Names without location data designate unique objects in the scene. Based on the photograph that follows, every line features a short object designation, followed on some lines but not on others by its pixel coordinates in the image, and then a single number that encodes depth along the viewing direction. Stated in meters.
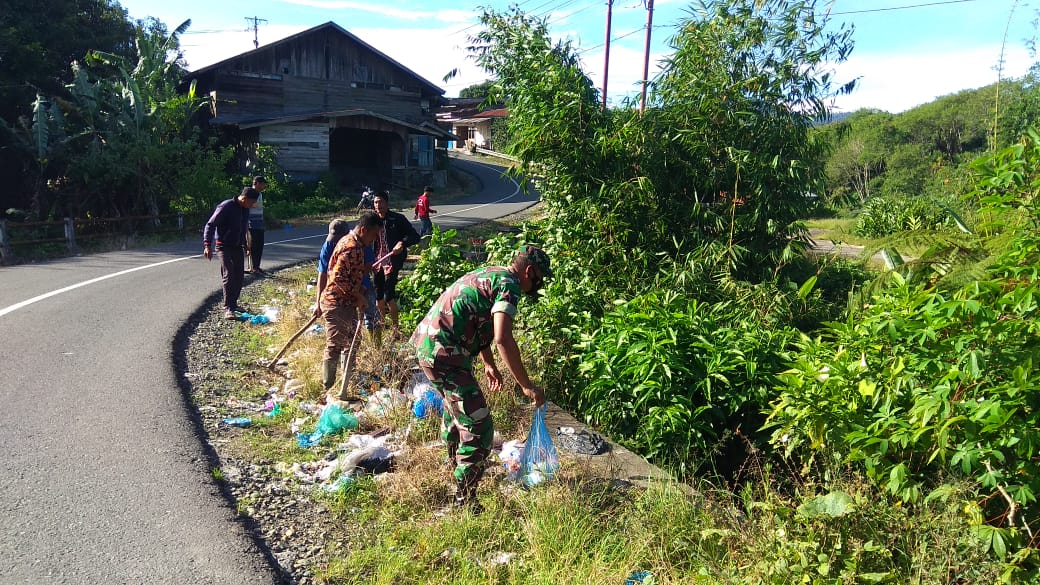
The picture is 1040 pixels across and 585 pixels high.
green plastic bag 5.54
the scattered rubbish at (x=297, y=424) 5.75
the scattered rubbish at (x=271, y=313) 9.35
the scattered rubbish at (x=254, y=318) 9.14
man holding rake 6.29
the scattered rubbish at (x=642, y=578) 3.58
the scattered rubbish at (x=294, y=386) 6.59
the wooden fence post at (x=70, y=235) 15.55
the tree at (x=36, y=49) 19.73
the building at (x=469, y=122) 61.86
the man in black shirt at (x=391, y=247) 7.92
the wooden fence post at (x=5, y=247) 13.40
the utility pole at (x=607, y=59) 22.85
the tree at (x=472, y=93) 70.71
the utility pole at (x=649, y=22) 18.63
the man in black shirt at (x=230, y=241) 9.02
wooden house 28.83
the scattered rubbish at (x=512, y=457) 4.71
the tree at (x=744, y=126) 7.53
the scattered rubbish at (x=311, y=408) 6.11
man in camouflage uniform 4.25
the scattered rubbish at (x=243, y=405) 6.23
